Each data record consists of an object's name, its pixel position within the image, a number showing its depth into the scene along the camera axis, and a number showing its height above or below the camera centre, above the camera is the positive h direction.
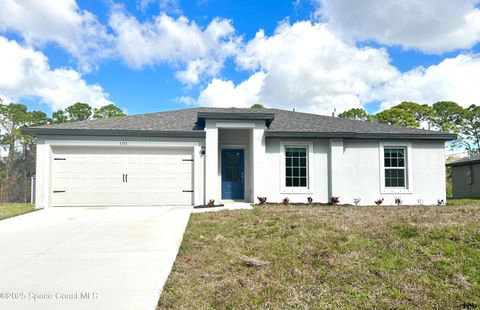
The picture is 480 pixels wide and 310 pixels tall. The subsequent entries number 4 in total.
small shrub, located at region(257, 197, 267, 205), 11.58 -1.08
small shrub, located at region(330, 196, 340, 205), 11.92 -1.12
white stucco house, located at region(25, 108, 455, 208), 11.70 +0.42
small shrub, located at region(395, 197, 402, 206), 12.35 -1.21
